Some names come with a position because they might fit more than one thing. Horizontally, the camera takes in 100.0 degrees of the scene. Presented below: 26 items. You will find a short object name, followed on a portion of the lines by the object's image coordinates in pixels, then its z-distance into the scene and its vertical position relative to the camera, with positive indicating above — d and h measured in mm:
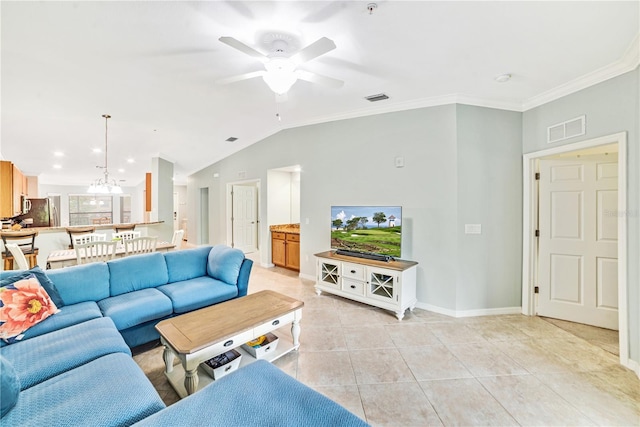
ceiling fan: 1783 +1100
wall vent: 2744 +873
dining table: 3179 -564
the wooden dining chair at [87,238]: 4079 -407
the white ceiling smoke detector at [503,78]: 2754 +1385
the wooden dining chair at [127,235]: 4363 -387
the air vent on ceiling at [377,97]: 3450 +1498
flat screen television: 3564 -258
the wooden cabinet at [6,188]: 5367 +477
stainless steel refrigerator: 6660 -3
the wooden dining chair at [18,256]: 3029 -503
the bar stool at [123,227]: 5114 -302
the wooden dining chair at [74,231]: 4352 -313
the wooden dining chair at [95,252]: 3240 -503
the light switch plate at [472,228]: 3342 -221
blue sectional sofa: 1137 -856
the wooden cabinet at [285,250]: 5305 -785
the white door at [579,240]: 2965 -343
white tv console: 3268 -916
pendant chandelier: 4809 +425
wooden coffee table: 1782 -865
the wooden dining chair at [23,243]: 3807 -478
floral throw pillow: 1746 -667
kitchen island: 4336 -478
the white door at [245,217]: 7004 -159
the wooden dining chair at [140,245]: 3705 -477
